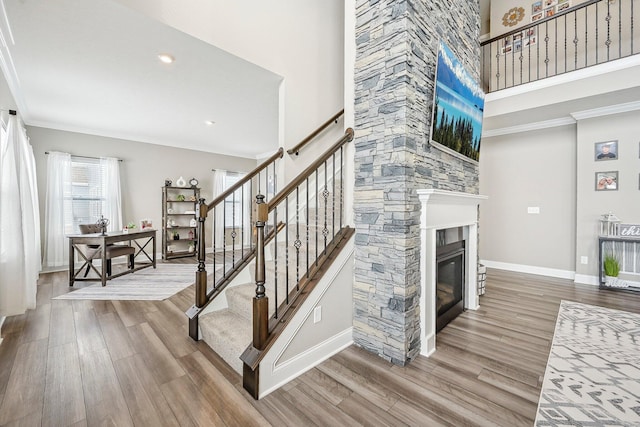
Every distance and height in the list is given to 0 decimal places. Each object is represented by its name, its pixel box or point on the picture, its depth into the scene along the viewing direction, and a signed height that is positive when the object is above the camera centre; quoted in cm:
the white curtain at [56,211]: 504 +0
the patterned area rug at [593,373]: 155 -121
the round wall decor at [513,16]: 500 +375
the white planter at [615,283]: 398 -112
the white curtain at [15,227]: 262 -17
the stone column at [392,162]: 203 +40
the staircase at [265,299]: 172 -75
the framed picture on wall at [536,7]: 481 +374
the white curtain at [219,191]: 727 +54
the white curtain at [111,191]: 562 +43
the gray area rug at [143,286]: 369 -119
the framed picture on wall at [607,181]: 407 +45
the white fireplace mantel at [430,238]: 221 -24
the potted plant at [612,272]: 395 -95
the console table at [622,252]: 399 -67
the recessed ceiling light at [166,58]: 282 +168
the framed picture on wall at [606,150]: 406 +93
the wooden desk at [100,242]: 419 -51
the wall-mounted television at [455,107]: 227 +101
